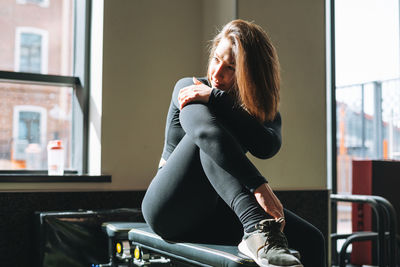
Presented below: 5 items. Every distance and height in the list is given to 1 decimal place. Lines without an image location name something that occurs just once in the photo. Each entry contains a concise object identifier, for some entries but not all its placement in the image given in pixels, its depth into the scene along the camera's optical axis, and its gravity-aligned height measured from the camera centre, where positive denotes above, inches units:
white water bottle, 89.6 -1.2
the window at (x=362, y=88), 115.1 +15.8
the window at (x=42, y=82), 90.4 +13.1
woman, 46.1 -1.0
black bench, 45.8 -10.9
